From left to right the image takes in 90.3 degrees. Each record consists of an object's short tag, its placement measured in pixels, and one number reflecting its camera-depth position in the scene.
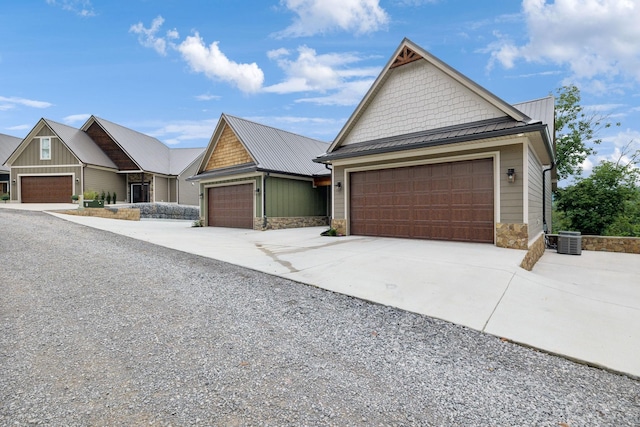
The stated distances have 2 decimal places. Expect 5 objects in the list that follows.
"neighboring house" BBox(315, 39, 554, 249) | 8.28
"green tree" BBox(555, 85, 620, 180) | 23.64
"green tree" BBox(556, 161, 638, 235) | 15.45
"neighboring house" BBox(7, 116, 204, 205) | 22.19
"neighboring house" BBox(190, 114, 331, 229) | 14.59
